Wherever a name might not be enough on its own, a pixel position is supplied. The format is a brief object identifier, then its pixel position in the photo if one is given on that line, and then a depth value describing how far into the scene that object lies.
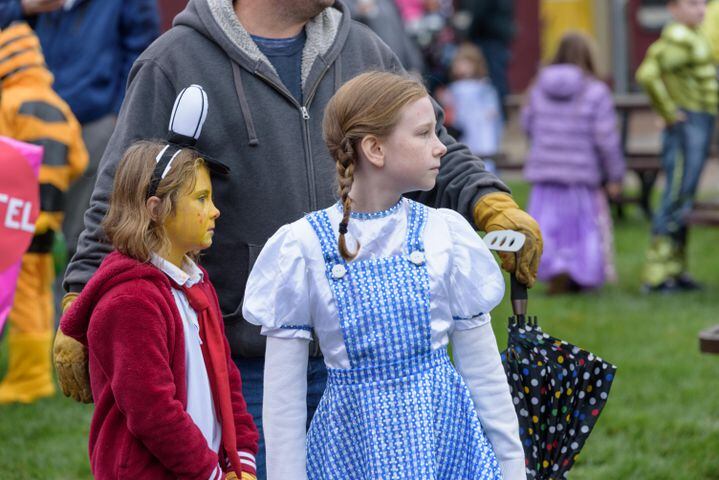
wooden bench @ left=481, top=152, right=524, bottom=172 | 24.12
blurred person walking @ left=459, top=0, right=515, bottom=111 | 30.27
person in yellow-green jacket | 18.12
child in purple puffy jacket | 18.41
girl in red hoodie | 5.91
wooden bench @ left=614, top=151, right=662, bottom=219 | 23.37
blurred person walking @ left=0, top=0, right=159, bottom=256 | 14.41
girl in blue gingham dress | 5.87
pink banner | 9.46
